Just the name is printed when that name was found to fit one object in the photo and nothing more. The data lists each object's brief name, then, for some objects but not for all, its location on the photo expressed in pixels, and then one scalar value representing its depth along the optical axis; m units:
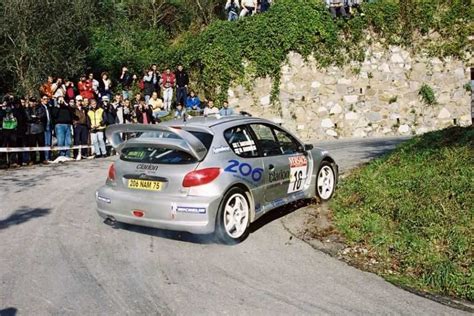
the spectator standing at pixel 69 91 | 16.75
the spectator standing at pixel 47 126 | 14.63
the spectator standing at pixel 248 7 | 20.78
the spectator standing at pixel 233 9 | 21.17
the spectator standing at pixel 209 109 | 17.93
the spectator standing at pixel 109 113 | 15.98
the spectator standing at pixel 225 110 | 18.06
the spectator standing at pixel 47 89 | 16.66
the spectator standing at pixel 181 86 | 19.81
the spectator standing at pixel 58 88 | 16.58
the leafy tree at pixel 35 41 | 18.33
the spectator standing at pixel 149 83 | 20.11
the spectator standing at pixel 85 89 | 17.66
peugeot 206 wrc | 6.82
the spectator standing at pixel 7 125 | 13.68
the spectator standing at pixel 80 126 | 15.41
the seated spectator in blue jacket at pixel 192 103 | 19.47
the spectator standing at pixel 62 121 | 14.80
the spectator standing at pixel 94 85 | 18.30
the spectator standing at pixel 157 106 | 19.14
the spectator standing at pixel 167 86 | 19.92
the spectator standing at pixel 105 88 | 19.33
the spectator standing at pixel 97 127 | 15.67
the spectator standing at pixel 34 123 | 14.25
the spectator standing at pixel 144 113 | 17.16
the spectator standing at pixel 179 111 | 18.93
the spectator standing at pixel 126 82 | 20.76
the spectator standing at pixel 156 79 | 20.30
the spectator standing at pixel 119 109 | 16.77
